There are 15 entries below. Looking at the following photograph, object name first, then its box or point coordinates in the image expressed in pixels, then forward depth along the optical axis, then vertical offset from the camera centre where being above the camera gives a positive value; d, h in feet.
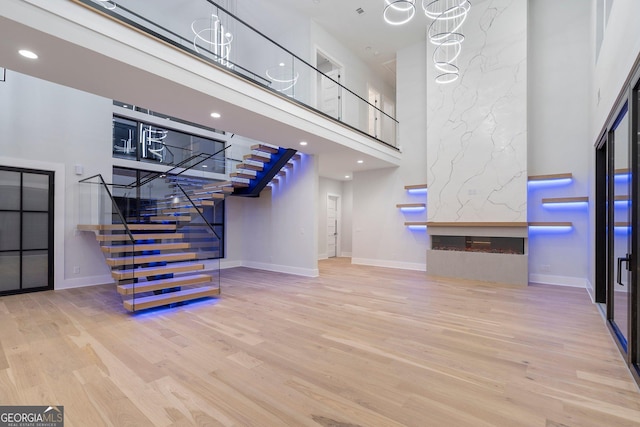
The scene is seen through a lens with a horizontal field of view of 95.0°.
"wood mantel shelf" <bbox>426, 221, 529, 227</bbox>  21.12 -0.55
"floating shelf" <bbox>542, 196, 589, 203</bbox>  19.79 +1.24
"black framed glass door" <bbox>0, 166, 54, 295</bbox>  17.60 -0.99
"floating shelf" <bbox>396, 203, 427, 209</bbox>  26.30 +1.04
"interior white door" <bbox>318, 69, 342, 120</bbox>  25.47 +11.03
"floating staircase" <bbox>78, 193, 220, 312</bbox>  15.10 -2.43
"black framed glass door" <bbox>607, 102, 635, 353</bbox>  9.02 -0.14
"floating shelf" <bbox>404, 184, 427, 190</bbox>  26.45 +2.72
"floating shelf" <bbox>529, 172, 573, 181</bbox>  20.38 +2.89
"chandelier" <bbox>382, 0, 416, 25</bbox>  24.60 +17.35
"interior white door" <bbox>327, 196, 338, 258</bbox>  37.17 -1.31
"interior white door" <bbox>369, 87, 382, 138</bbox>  30.55 +10.00
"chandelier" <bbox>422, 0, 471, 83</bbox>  22.55 +14.70
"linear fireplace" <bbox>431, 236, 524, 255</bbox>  21.70 -2.15
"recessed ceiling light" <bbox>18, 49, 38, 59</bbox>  9.79 +5.44
